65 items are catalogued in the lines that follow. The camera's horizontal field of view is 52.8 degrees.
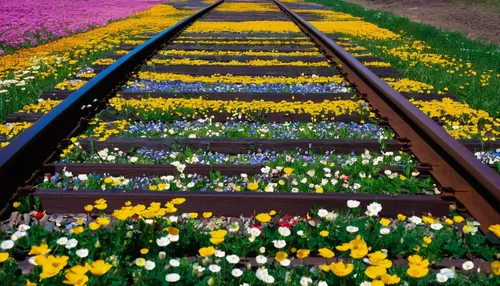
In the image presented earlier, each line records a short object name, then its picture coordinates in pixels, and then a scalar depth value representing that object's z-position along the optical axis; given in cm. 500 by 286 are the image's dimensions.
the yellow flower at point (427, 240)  206
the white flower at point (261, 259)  195
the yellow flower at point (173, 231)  209
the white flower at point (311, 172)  286
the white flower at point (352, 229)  210
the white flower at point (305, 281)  179
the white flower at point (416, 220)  229
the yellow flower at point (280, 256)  195
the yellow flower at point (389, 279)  170
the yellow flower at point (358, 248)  184
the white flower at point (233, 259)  193
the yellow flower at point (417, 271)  169
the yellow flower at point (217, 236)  195
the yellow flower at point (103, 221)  207
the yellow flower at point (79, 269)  171
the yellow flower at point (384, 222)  213
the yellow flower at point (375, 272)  173
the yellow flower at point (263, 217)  213
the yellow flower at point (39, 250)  183
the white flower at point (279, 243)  200
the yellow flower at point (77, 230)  204
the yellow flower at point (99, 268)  171
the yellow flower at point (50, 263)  167
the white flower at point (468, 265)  197
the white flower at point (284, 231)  207
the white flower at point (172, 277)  179
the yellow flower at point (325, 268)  180
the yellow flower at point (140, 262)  188
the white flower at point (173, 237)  204
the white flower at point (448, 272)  187
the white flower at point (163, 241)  201
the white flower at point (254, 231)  211
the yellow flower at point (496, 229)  193
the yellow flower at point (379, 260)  181
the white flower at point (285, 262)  191
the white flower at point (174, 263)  191
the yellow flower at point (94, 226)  203
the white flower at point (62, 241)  199
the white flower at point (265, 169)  293
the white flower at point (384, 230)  215
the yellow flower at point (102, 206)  218
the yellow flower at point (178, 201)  227
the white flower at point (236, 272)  186
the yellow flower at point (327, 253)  187
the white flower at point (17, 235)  210
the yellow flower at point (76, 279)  165
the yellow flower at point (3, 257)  178
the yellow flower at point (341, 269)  172
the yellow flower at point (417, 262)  177
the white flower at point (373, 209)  230
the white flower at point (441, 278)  184
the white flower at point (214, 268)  186
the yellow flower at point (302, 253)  193
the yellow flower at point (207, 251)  189
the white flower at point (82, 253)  191
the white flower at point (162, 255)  200
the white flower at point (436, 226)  219
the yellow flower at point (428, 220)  217
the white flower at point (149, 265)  187
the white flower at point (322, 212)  230
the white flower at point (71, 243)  198
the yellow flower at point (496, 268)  181
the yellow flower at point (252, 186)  252
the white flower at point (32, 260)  185
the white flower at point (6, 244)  195
